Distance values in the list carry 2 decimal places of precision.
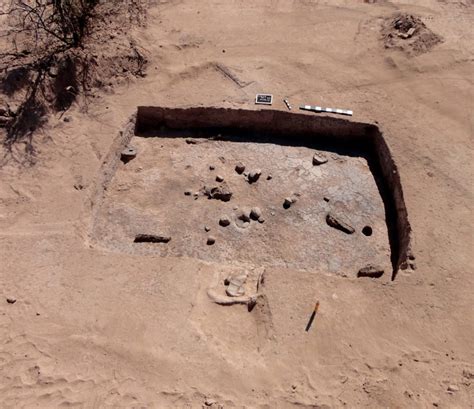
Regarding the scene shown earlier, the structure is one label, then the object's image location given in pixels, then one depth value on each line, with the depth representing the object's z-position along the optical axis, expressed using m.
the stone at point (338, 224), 5.46
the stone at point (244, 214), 5.57
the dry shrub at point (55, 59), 6.29
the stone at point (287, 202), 5.68
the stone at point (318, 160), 6.14
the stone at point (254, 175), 5.93
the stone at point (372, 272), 4.94
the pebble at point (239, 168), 6.04
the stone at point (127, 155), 6.19
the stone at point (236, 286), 4.74
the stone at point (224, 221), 5.50
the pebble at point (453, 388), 4.05
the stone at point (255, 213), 5.56
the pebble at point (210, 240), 5.35
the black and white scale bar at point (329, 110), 6.30
